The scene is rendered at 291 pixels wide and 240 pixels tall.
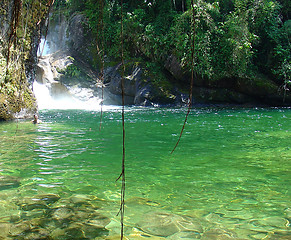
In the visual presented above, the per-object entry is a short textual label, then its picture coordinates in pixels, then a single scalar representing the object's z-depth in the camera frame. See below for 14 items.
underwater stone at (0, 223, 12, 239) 2.76
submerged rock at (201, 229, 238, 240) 2.70
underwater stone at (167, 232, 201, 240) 2.75
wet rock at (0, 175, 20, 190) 4.18
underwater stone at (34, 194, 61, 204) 3.64
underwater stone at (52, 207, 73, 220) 3.14
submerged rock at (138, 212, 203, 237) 2.88
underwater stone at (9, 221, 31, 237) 2.79
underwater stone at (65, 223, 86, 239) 2.75
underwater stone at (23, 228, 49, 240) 2.71
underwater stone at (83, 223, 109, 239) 2.78
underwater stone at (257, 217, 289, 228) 2.93
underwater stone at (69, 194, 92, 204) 3.62
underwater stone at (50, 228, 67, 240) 2.72
